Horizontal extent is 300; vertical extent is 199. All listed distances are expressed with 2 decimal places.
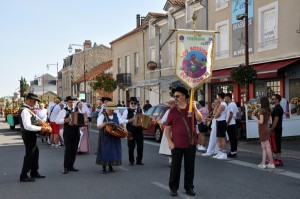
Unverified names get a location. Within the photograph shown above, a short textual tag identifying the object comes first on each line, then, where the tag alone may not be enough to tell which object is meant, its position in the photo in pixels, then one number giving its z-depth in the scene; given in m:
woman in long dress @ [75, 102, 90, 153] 12.81
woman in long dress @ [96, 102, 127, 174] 9.20
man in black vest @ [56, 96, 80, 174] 9.47
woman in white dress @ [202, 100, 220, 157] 11.99
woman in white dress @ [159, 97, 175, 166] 9.82
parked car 16.70
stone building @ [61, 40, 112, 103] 63.75
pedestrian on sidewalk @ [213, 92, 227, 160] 11.49
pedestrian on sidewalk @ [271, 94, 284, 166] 10.20
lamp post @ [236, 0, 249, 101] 16.28
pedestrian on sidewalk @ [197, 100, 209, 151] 13.74
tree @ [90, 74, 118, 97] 37.12
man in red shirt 6.77
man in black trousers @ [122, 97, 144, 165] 10.50
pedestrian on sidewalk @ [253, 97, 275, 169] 9.56
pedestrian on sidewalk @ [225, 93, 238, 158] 11.76
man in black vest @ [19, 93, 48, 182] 8.30
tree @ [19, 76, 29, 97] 81.03
